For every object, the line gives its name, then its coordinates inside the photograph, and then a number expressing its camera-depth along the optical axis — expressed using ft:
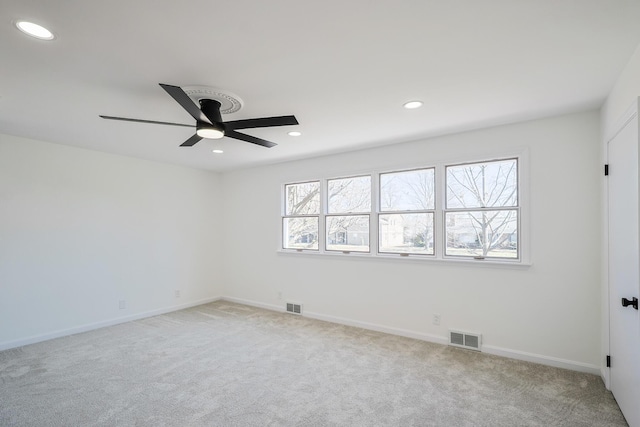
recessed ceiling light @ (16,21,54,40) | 5.50
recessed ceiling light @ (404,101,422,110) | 9.04
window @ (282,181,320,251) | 16.55
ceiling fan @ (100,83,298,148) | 7.89
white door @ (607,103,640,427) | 6.65
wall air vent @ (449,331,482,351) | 11.45
